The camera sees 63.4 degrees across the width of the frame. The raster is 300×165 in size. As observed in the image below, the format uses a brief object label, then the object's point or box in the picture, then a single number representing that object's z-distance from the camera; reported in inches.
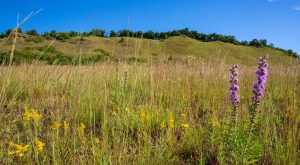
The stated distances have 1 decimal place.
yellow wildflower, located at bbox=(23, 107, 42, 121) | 83.2
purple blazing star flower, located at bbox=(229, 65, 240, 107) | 77.6
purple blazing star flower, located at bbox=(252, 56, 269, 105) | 68.9
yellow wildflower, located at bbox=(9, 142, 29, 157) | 71.0
